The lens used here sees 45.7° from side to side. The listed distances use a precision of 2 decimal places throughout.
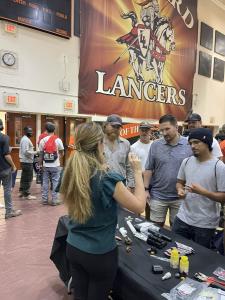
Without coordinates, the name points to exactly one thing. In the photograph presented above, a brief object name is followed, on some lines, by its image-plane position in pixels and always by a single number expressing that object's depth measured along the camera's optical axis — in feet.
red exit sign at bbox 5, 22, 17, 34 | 20.29
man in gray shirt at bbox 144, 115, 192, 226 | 8.27
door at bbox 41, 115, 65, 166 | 25.03
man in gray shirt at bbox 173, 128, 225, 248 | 6.36
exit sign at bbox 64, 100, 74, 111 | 24.25
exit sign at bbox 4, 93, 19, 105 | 20.84
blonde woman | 4.35
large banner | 25.21
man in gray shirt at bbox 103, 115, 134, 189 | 10.09
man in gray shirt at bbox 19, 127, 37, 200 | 17.90
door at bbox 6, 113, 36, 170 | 23.44
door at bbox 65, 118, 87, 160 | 26.43
